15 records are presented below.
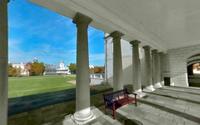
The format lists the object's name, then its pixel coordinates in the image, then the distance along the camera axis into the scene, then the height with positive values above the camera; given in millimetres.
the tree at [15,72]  39777 -2441
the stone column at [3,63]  2057 +91
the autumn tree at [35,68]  48816 -850
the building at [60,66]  102921 +444
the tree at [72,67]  58350 -655
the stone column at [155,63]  9502 +196
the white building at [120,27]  3020 +2233
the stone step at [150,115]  3405 -2331
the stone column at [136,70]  6425 -381
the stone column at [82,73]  3436 -300
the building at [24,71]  50007 -2809
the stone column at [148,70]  7888 -490
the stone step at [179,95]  5876 -2469
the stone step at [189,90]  7623 -2556
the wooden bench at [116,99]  4066 -1763
